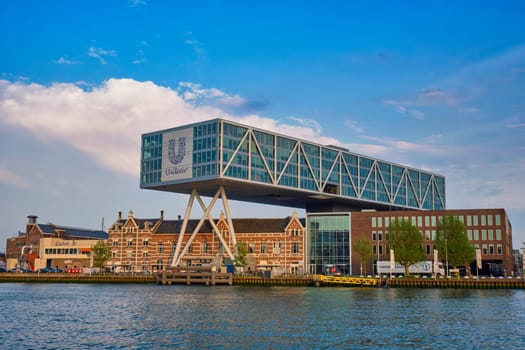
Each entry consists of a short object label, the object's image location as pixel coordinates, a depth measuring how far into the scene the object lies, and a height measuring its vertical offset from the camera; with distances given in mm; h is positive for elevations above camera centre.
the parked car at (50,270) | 158125 +1727
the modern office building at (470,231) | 135250 +9664
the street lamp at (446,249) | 121000 +5245
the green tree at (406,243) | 119062 +6248
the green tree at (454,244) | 120562 +6144
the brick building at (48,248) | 169288 +7472
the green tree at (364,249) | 130500 +5633
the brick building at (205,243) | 141625 +7491
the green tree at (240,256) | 131125 +4117
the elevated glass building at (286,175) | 126250 +20974
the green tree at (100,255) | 147250 +4907
